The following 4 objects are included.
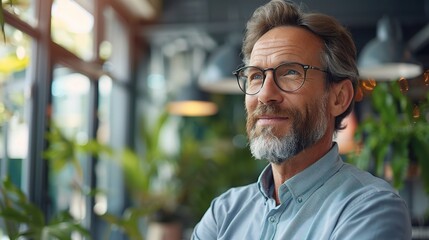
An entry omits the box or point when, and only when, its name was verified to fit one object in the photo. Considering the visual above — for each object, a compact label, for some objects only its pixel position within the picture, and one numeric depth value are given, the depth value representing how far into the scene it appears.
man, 1.38
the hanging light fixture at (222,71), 4.57
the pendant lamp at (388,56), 4.27
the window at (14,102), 3.09
